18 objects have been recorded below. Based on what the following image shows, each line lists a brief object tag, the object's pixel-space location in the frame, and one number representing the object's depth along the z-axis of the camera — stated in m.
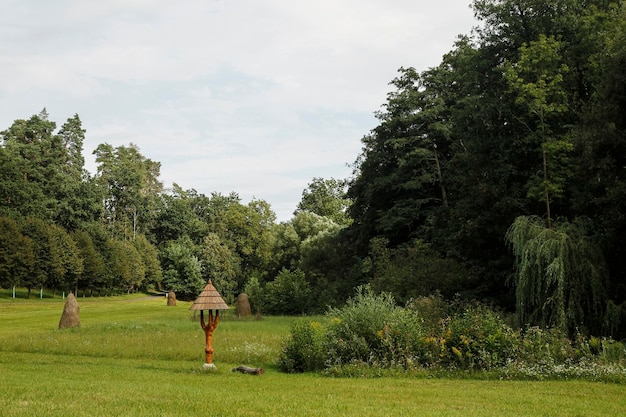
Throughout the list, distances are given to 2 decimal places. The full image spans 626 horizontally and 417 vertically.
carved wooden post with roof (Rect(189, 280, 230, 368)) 14.11
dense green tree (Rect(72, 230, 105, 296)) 62.75
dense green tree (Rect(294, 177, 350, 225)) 78.86
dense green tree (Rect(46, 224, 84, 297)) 55.62
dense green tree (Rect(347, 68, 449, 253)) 36.59
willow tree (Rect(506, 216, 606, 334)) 17.22
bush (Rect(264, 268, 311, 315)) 39.66
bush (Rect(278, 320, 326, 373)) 14.62
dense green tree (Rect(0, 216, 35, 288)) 50.34
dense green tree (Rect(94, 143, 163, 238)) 86.38
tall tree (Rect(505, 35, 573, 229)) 22.22
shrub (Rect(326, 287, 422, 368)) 14.23
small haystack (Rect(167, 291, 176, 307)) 51.66
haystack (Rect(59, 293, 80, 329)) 26.11
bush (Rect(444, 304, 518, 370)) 13.51
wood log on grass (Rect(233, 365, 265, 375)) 13.75
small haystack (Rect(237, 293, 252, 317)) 34.94
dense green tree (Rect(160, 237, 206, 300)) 71.50
